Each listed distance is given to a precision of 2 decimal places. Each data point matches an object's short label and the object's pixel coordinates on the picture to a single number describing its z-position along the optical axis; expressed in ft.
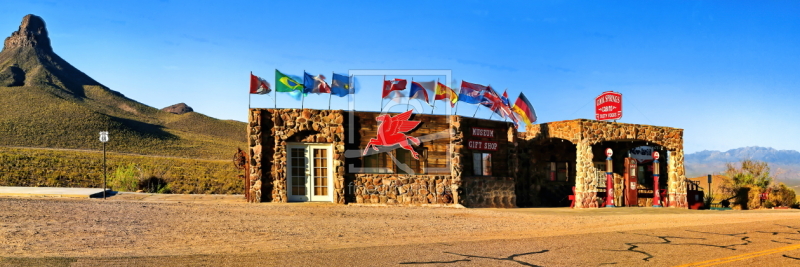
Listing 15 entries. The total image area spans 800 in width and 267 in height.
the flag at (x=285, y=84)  74.59
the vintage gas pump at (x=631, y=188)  87.10
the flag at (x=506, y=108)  84.95
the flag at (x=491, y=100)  83.20
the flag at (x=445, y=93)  80.07
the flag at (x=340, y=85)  75.92
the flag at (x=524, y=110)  86.12
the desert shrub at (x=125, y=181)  98.27
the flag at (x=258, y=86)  73.67
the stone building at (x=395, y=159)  71.56
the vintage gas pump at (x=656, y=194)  89.71
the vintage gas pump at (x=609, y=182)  83.46
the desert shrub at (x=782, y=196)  99.04
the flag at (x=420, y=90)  77.97
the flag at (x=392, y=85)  76.38
